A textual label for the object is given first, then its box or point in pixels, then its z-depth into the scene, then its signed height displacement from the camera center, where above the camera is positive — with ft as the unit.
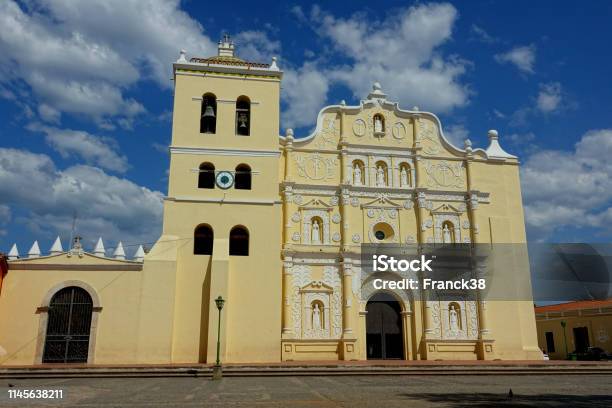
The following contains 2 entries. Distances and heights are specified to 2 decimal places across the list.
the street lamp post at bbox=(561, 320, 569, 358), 104.29 +1.71
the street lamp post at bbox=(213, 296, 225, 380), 53.16 -2.45
